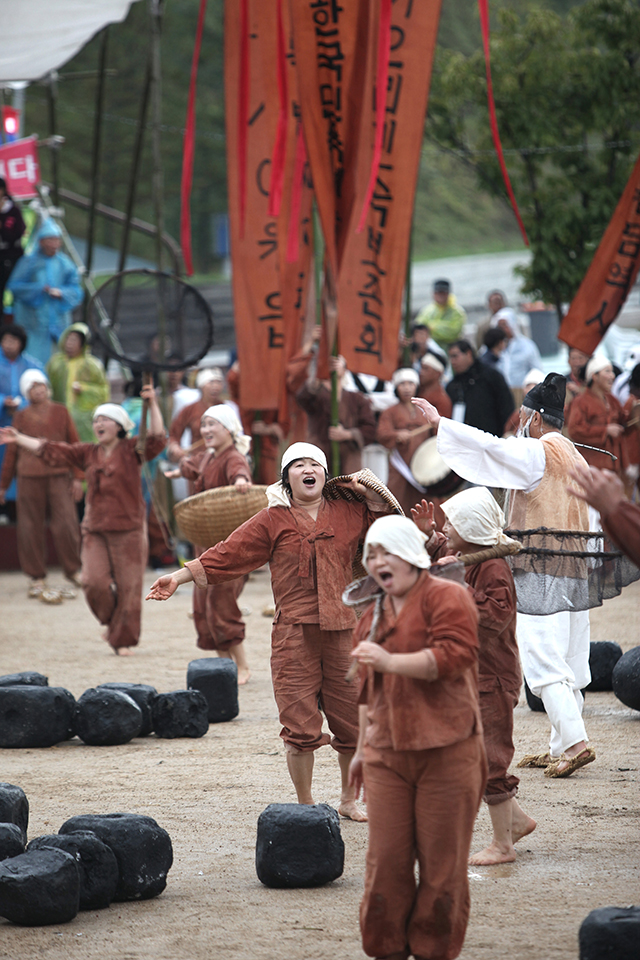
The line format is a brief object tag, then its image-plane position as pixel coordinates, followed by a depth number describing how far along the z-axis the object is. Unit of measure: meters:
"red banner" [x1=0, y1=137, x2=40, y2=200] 32.28
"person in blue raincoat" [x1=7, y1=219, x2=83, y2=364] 30.98
